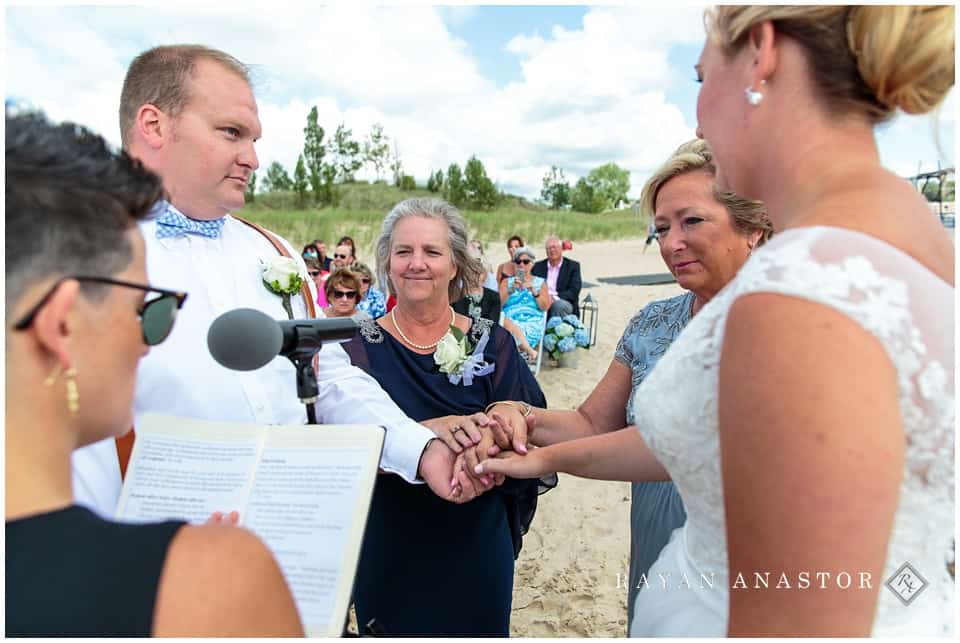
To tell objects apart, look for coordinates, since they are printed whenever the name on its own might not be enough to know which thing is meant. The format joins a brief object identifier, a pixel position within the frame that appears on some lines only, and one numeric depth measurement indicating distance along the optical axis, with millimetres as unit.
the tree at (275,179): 51469
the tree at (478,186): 48406
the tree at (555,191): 69500
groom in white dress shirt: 2205
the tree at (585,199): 67725
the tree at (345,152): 44906
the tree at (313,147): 41875
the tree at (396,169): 51394
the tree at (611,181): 83000
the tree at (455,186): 48344
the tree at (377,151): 48406
